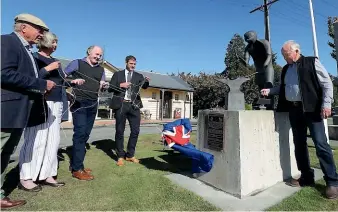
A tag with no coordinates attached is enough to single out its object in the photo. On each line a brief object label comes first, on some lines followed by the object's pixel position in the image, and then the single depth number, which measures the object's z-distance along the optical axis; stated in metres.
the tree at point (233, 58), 25.09
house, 24.45
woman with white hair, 3.43
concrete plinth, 3.38
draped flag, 3.79
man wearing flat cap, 2.66
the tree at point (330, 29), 27.76
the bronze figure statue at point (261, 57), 4.83
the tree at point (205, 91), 28.08
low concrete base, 3.03
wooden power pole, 12.14
